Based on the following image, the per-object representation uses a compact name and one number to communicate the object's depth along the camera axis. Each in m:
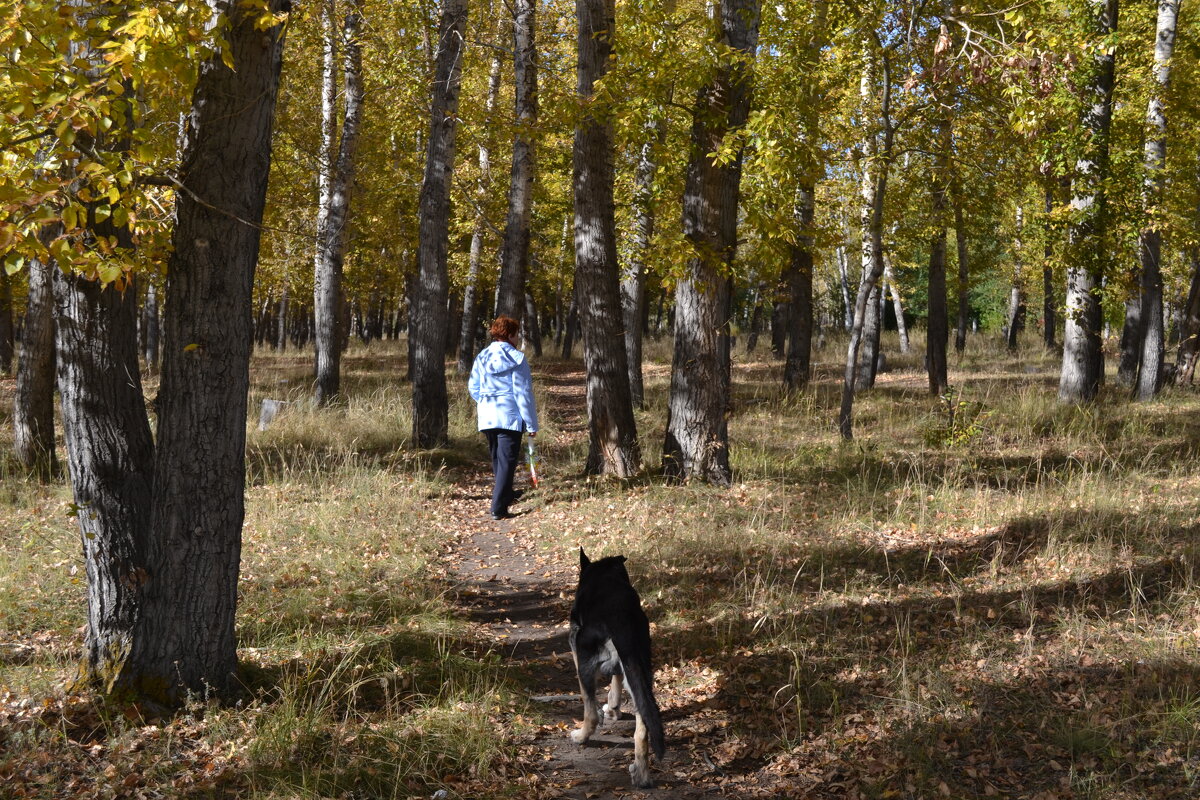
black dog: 4.00
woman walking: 9.03
